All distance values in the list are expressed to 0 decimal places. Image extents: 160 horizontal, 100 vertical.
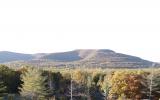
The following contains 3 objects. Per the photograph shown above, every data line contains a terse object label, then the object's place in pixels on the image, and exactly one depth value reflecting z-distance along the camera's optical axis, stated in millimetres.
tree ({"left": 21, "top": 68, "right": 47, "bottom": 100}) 78086
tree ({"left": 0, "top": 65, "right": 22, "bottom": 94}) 93971
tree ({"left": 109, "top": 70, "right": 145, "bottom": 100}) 99358
